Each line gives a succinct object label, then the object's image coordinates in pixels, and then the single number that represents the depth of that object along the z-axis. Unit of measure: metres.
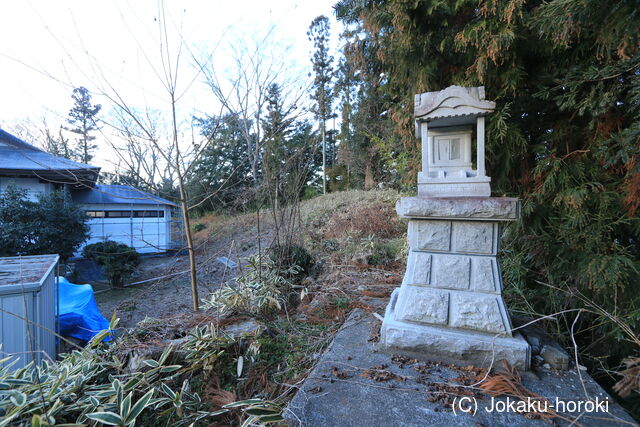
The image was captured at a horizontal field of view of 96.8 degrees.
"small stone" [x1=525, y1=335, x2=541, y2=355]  1.65
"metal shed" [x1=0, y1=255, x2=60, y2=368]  2.56
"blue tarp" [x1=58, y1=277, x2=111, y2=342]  4.03
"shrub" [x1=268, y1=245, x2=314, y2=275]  3.68
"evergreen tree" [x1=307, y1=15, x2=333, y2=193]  14.31
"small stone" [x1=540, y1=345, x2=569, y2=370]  1.58
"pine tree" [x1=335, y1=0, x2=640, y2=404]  1.83
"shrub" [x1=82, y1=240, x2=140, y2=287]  7.50
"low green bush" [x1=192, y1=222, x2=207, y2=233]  11.09
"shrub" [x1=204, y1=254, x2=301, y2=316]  2.68
